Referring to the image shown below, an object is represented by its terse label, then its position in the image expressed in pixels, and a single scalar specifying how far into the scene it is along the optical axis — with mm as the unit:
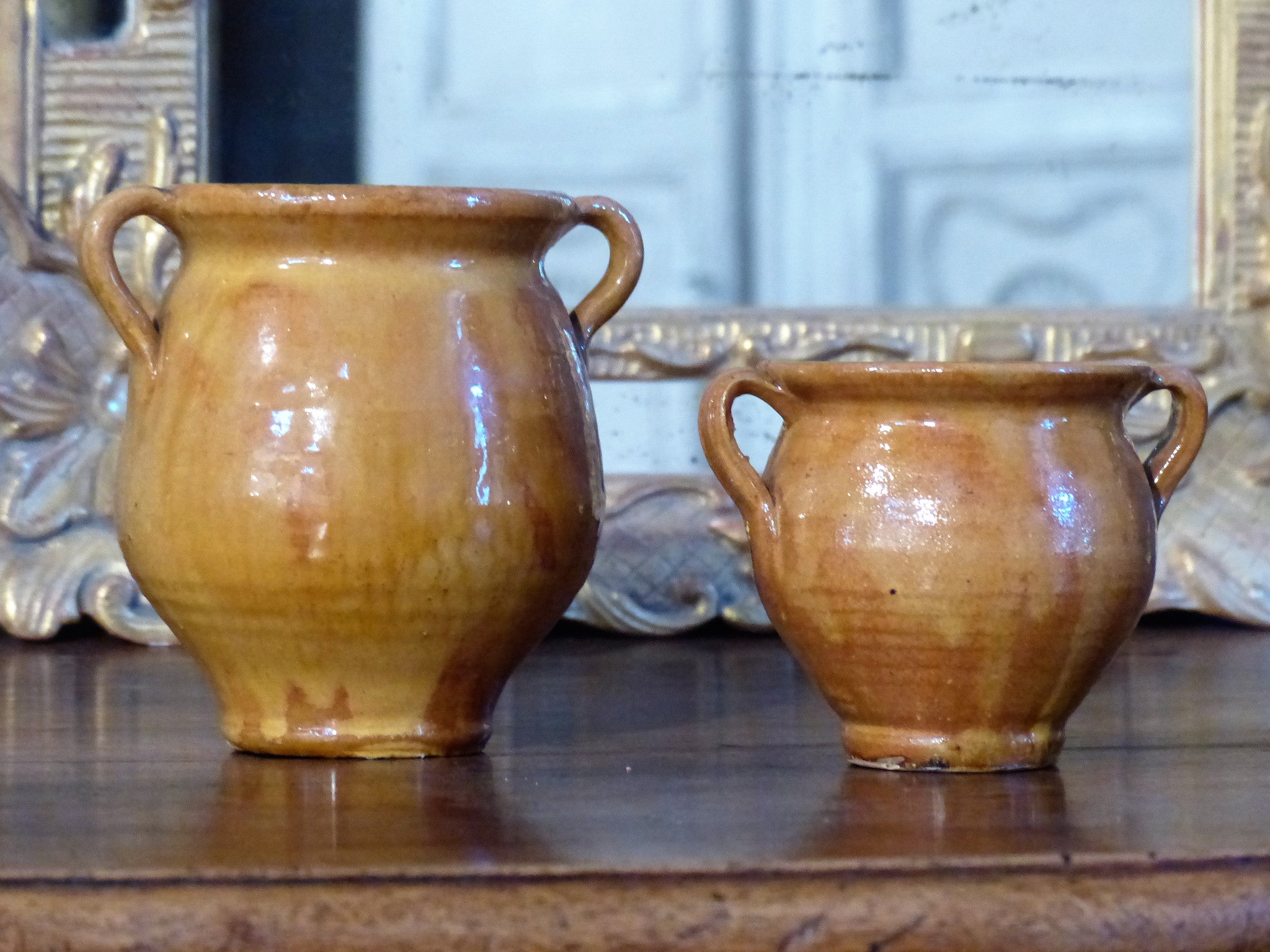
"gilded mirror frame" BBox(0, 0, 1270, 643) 915
